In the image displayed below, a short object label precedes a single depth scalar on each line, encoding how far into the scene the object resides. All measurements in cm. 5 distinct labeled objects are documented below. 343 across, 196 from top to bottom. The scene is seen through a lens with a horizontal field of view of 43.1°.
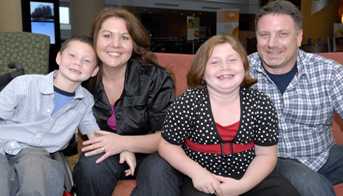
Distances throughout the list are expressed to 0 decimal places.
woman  184
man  193
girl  172
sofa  229
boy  184
